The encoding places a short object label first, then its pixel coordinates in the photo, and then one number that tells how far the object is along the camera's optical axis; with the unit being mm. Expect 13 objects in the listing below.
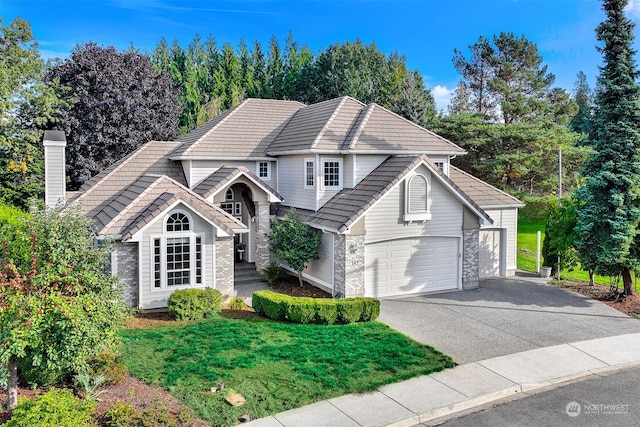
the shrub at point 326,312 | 15594
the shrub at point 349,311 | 15656
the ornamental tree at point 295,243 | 19625
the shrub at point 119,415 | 9000
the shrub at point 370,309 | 15898
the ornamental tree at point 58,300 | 9094
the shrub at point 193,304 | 15867
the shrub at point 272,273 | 20734
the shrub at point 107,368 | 10914
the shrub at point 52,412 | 8297
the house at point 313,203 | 17234
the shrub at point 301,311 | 15617
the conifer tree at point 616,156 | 17797
